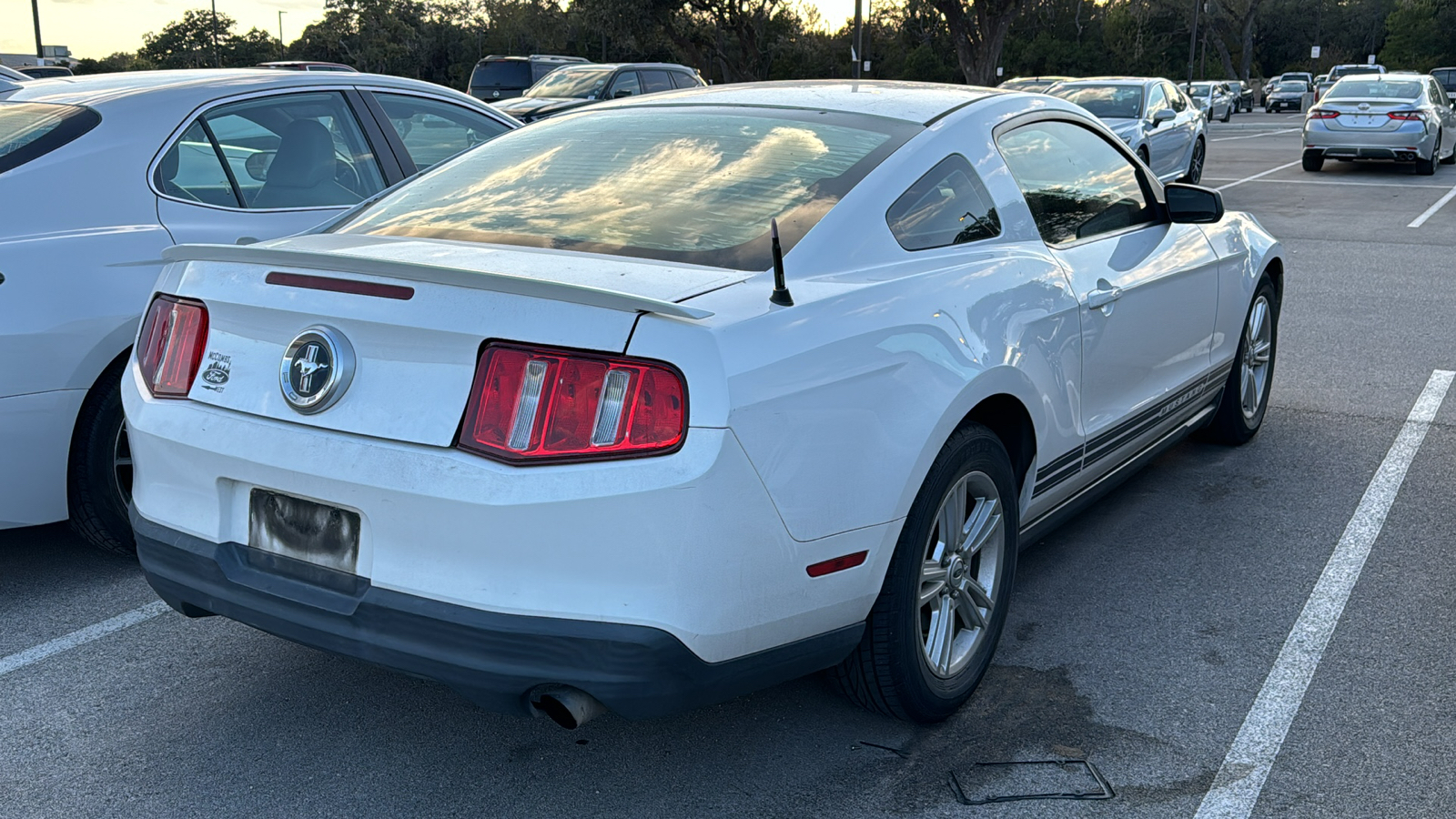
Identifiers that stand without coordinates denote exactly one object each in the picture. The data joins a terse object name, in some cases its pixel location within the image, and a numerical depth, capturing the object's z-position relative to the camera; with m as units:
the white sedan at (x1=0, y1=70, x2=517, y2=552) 3.86
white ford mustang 2.39
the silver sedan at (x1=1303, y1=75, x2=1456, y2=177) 18.84
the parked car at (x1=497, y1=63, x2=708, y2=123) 18.84
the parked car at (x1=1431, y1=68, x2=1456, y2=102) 43.12
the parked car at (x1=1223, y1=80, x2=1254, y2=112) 52.12
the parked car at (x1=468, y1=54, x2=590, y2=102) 24.12
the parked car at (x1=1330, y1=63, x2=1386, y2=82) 42.62
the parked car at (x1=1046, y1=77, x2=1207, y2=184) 15.55
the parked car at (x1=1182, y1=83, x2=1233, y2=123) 40.11
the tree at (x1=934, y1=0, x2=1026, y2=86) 44.31
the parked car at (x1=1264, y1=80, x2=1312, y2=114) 52.09
